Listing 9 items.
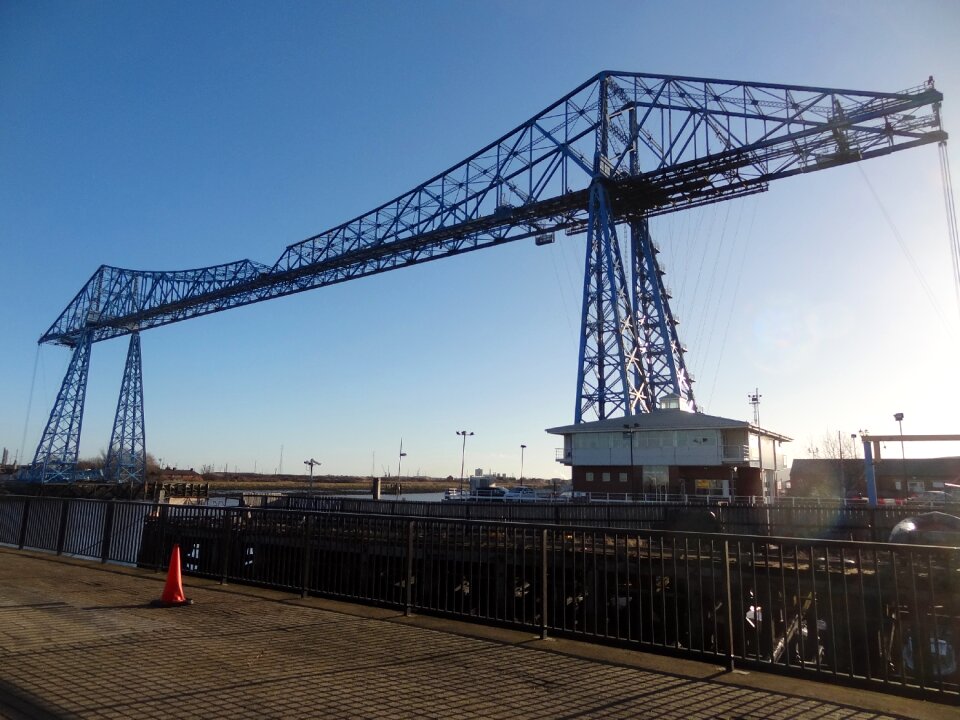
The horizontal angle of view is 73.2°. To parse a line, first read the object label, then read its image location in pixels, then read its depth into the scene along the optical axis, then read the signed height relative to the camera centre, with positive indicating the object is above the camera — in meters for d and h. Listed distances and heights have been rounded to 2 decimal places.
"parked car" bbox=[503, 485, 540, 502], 38.28 -1.47
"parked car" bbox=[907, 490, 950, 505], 34.42 -1.05
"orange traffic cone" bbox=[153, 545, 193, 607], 7.41 -1.39
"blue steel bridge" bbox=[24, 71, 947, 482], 32.12 +16.17
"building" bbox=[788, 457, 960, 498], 58.66 +0.00
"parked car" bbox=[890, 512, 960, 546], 12.32 -1.07
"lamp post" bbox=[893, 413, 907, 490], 57.11 +0.57
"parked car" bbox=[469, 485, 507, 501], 41.69 -1.42
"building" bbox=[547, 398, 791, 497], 35.44 +1.07
